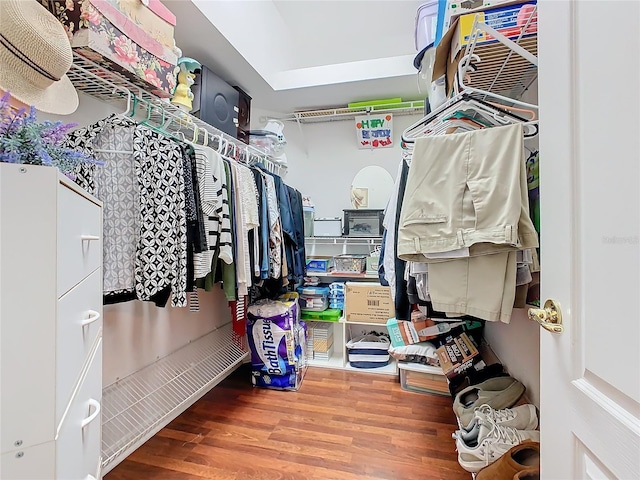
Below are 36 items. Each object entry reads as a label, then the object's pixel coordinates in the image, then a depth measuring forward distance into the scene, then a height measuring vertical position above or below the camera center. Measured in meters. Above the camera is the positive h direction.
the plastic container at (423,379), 2.05 -0.94
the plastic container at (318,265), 2.64 -0.23
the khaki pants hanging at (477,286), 0.97 -0.16
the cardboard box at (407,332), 2.15 -0.66
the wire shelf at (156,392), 1.43 -0.84
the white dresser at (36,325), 0.46 -0.13
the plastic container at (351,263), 2.58 -0.22
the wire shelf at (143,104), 1.18 +0.61
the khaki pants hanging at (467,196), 0.93 +0.13
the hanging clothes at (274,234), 1.94 +0.02
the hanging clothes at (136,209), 1.19 +0.11
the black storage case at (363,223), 2.59 +0.12
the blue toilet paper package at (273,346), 2.10 -0.73
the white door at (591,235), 0.43 +0.00
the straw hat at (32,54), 0.79 +0.50
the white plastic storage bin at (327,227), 2.77 +0.09
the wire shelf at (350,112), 2.53 +1.06
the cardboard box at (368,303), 2.43 -0.51
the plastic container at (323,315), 2.50 -0.62
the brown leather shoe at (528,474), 0.92 -0.69
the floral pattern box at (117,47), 1.02 +0.69
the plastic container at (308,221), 2.81 +0.15
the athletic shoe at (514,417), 1.24 -0.72
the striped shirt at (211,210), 1.36 +0.13
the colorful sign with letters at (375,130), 2.68 +0.91
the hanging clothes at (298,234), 2.29 +0.02
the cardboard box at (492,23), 1.01 +0.70
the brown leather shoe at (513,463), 0.95 -0.72
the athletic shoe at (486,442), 1.12 -0.75
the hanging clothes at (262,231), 1.83 +0.04
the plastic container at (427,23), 1.61 +1.10
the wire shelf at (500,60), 0.98 +0.62
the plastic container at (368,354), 2.43 -0.90
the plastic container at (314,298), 2.56 -0.50
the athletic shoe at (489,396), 1.38 -0.73
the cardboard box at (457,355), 1.85 -0.71
